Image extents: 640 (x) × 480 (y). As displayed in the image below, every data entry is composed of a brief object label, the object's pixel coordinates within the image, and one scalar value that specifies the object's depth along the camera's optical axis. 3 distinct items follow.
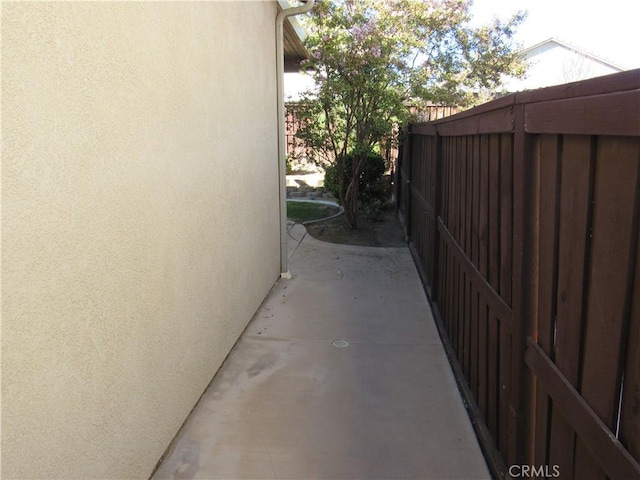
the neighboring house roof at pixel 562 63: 22.61
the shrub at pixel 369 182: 10.20
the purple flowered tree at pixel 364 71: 8.08
